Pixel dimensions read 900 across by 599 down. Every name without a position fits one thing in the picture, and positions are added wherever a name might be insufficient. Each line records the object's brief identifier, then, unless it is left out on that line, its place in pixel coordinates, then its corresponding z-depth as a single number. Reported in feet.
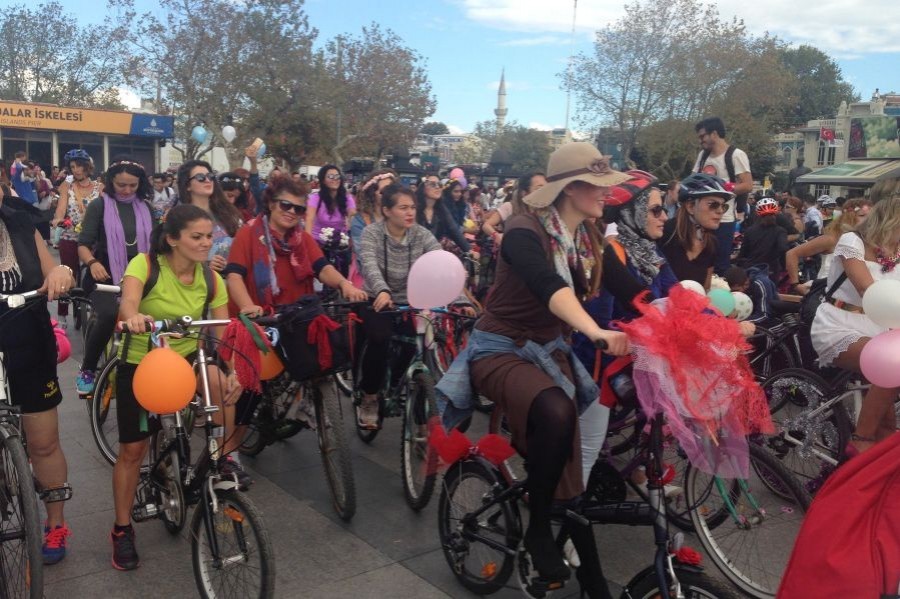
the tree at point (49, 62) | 168.32
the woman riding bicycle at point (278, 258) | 16.10
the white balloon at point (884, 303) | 11.10
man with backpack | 23.17
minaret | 496.64
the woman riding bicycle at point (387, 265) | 17.25
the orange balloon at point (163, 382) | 10.80
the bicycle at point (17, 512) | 10.32
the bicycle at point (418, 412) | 15.28
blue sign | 137.80
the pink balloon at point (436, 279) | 14.49
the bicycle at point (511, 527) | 8.85
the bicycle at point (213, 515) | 10.52
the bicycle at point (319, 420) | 14.44
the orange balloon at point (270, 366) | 14.69
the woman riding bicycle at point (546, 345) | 9.82
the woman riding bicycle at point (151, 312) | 12.60
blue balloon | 79.36
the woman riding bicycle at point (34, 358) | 12.35
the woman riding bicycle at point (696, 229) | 16.49
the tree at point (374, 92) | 113.60
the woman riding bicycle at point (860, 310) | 13.52
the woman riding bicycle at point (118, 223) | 20.13
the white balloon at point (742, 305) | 17.60
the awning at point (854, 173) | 125.49
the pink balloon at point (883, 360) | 9.96
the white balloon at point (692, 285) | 12.01
